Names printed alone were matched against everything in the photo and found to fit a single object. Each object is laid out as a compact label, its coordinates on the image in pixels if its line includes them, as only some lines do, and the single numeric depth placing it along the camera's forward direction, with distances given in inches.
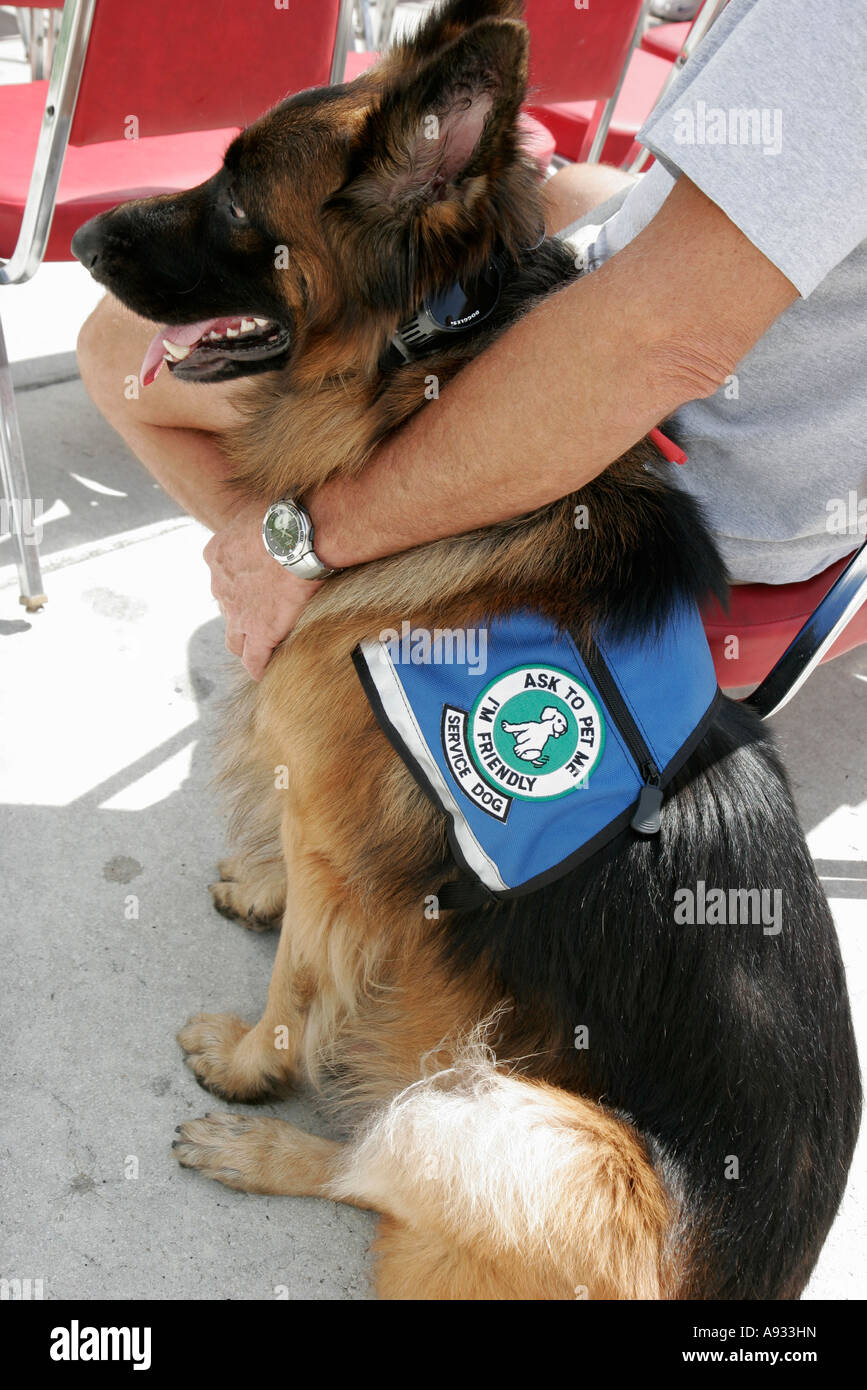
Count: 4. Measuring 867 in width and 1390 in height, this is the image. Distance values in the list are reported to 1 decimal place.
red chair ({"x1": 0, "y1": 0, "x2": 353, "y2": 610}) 90.5
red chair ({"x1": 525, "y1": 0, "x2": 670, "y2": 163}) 116.8
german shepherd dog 55.4
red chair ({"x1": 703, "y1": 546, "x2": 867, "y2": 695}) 81.2
